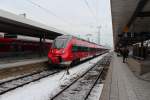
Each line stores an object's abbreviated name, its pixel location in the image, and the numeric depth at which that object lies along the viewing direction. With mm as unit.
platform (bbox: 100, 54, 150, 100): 7752
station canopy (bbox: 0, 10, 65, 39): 15900
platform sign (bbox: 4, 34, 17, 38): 28186
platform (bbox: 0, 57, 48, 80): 12898
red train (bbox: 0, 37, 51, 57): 25328
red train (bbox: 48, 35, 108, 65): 17188
